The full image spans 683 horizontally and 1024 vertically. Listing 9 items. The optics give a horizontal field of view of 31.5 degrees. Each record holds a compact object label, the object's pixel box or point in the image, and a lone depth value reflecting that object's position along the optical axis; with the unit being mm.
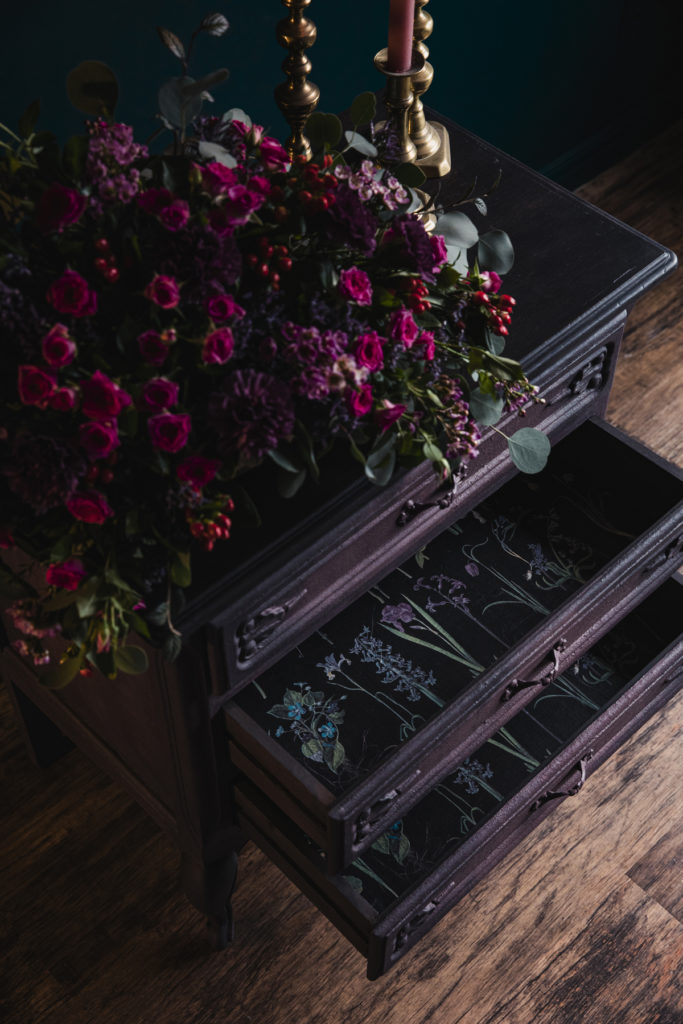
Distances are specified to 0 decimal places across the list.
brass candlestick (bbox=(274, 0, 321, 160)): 1186
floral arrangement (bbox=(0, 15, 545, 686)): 910
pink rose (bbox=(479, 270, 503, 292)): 1118
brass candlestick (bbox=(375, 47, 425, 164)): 1234
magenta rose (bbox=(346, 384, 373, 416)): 978
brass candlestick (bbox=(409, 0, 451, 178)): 1286
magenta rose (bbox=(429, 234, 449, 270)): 1042
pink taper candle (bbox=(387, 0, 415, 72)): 1180
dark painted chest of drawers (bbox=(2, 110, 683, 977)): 1146
